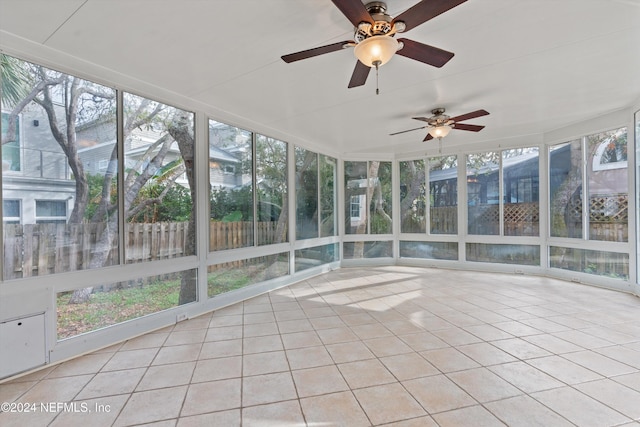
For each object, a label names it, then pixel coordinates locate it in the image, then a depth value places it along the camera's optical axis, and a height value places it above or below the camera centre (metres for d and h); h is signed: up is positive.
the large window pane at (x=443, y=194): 6.60 +0.49
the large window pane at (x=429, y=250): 6.61 -0.76
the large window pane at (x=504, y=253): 5.83 -0.76
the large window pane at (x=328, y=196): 6.40 +0.47
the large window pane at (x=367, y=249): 6.99 -0.77
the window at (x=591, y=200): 4.56 +0.26
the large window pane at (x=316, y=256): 5.67 -0.80
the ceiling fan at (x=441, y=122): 3.90 +1.26
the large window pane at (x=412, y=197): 6.93 +0.45
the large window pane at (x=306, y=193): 5.69 +0.48
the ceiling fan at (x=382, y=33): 1.73 +1.21
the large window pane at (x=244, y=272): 4.00 -0.82
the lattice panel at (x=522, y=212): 5.78 +0.07
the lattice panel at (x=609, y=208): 4.50 +0.11
